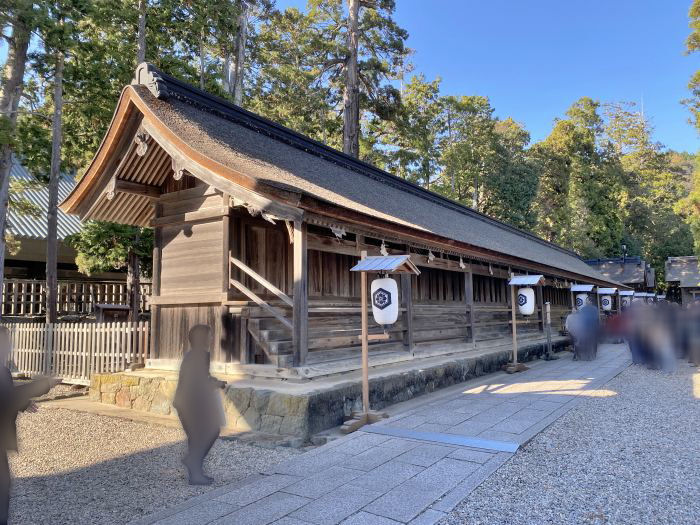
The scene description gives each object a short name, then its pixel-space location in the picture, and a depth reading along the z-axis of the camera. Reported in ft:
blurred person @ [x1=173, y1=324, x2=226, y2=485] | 14.42
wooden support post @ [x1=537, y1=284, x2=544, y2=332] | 55.85
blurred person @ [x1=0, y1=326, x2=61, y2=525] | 10.38
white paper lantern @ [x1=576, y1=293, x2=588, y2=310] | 58.70
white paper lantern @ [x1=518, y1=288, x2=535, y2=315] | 40.63
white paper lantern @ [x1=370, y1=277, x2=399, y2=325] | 23.17
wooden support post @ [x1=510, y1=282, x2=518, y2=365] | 38.14
